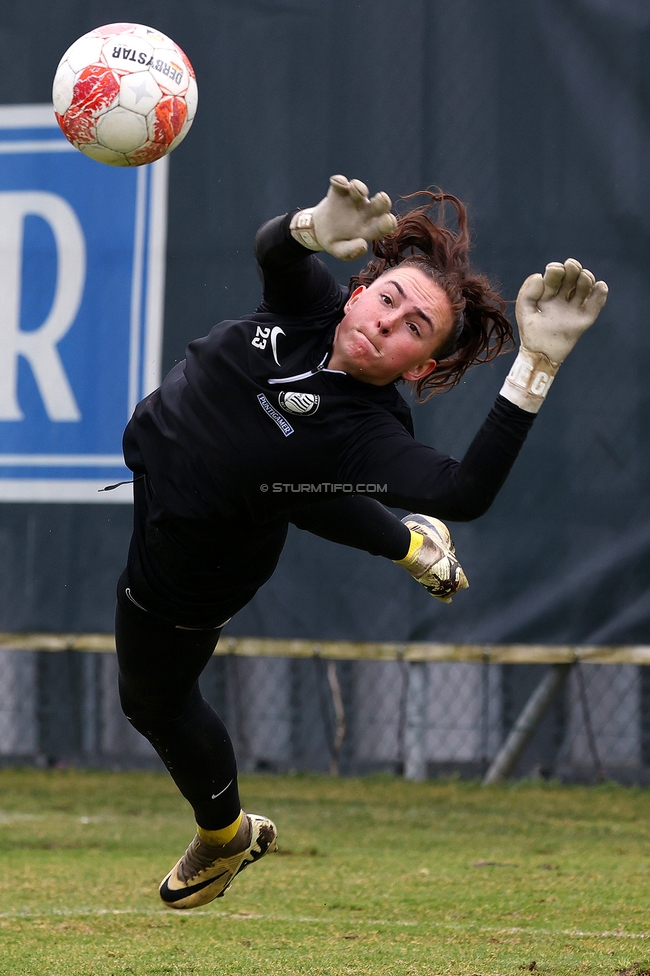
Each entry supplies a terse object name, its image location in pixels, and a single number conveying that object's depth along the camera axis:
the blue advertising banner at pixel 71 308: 15.35
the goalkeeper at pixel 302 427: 6.68
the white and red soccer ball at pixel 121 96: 8.45
